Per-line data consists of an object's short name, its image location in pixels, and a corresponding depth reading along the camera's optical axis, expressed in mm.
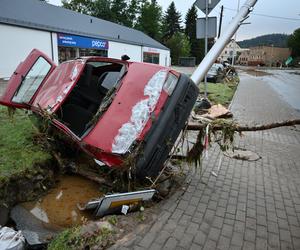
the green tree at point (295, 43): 73938
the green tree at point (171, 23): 68688
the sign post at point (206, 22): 7795
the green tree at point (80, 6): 53094
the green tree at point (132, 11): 57625
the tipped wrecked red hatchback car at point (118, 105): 3557
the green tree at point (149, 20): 57906
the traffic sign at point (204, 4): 7781
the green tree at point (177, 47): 56938
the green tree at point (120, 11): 55188
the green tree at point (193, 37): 63281
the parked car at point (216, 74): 19922
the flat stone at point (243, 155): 5534
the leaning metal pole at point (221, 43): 6636
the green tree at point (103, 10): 53094
